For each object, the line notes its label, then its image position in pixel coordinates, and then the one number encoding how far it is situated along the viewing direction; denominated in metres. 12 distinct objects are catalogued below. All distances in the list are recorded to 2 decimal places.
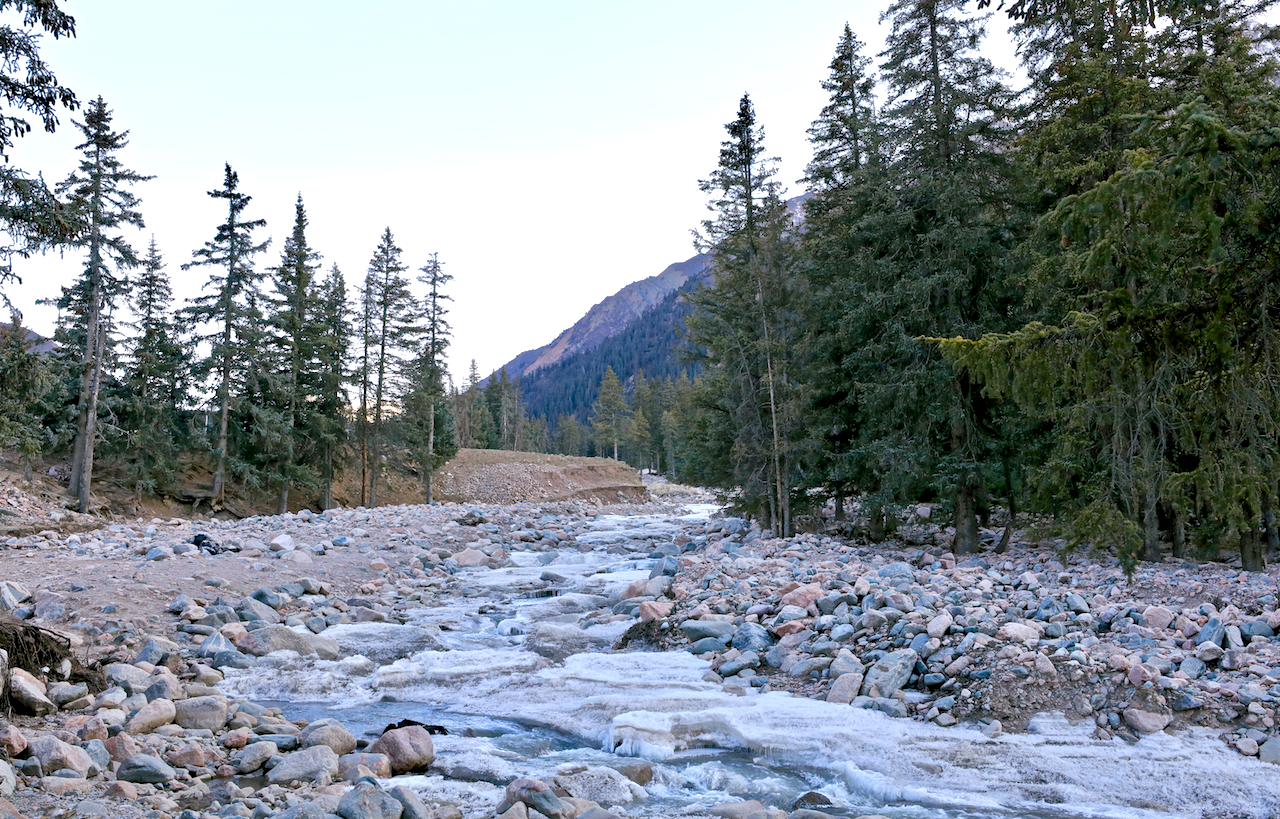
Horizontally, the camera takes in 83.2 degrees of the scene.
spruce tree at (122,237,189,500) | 26.78
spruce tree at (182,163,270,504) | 27.33
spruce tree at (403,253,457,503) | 33.12
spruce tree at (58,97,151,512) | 22.44
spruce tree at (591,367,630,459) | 82.39
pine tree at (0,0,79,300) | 7.18
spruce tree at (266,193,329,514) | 28.84
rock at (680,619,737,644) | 8.84
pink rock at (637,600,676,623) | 9.71
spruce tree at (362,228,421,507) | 31.80
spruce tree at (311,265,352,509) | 30.86
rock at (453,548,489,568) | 16.11
